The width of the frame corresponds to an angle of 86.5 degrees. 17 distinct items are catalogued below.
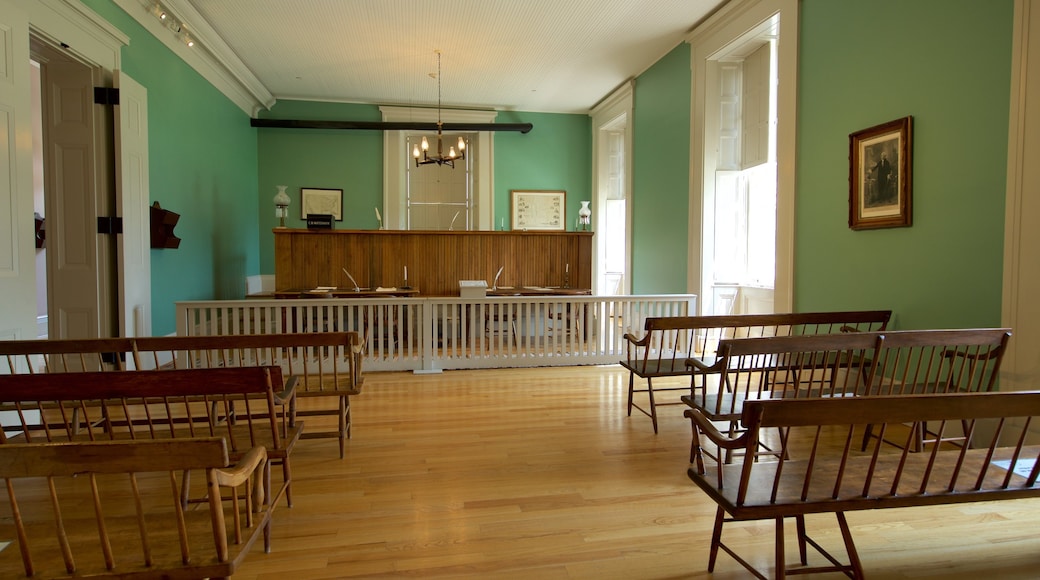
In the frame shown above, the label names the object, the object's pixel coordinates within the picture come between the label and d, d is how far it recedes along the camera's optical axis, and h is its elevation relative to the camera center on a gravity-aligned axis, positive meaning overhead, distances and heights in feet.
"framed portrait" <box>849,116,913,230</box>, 13.44 +2.34
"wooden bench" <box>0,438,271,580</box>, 4.26 -2.57
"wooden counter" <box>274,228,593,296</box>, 23.93 +0.39
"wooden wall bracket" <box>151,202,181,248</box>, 19.30 +1.39
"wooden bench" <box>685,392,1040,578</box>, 5.48 -2.50
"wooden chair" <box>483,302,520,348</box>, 18.90 -1.94
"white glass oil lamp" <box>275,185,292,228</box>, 26.21 +3.07
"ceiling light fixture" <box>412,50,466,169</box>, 26.78 +5.63
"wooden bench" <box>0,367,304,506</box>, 6.78 -1.58
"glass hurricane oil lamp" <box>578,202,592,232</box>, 27.20 +2.60
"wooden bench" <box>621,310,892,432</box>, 12.63 -1.32
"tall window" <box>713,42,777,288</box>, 21.47 +3.23
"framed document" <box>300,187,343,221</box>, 33.12 +3.86
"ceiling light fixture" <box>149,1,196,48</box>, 18.75 +8.71
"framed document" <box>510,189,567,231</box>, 35.35 +3.68
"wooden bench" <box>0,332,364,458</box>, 9.57 -1.48
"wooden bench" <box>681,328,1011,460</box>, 9.18 -1.69
